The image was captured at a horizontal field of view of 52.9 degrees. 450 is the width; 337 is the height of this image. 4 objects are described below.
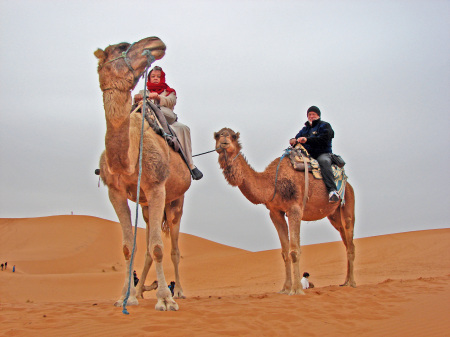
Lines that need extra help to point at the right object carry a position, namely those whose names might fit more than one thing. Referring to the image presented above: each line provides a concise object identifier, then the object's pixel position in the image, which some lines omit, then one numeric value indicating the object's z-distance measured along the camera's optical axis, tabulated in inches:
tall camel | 236.1
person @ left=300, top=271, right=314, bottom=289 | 472.1
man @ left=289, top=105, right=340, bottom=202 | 377.7
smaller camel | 337.7
